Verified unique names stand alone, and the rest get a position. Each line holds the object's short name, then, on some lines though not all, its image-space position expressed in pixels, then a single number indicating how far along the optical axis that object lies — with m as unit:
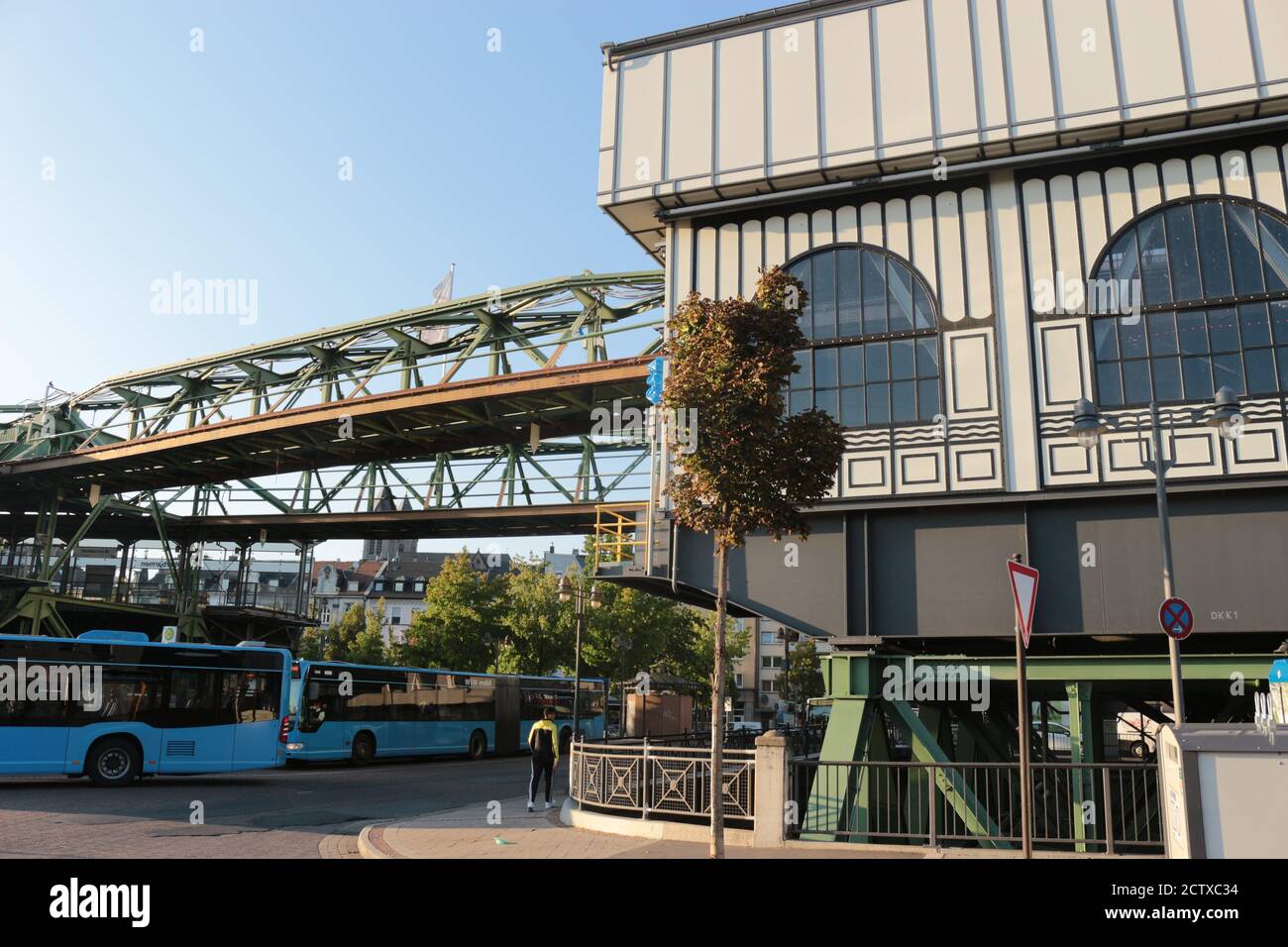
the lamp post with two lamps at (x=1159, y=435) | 11.66
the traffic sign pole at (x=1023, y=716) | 7.68
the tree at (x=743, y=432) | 10.27
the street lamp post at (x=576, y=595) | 27.69
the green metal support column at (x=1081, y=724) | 13.55
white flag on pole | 30.75
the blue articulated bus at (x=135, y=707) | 18.55
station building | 13.27
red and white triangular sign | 8.27
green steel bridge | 26.52
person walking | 17.16
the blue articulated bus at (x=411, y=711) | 28.64
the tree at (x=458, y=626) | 46.50
